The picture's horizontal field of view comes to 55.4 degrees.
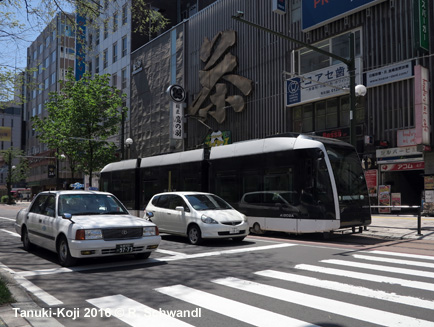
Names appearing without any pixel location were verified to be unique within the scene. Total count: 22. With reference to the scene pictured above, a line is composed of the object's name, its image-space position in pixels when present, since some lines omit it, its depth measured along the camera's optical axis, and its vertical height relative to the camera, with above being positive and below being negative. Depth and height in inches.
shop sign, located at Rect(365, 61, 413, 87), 794.2 +222.7
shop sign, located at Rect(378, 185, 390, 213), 851.4 -21.0
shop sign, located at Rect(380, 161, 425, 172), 813.9 +39.3
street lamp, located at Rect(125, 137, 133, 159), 1157.4 +123.1
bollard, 530.3 -54.2
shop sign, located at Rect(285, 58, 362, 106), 906.1 +235.0
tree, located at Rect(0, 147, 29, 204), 2352.4 +120.5
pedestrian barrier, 527.4 -49.9
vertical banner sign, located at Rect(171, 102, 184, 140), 1333.7 +208.2
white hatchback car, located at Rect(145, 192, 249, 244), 456.4 -36.5
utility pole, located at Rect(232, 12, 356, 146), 583.8 +128.8
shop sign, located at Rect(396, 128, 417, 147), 791.1 +95.2
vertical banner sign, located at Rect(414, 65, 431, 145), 761.6 +149.8
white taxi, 317.4 -34.1
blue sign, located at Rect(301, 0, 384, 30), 880.9 +391.8
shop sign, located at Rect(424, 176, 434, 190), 790.5 +7.4
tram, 488.4 +6.2
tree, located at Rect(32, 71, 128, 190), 1218.0 +194.9
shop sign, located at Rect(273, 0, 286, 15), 1023.0 +446.3
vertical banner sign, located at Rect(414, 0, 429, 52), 758.5 +298.1
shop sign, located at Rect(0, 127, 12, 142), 3897.6 +489.2
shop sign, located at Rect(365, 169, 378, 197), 870.4 +12.3
